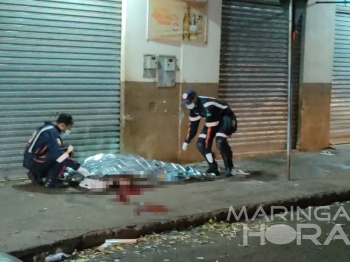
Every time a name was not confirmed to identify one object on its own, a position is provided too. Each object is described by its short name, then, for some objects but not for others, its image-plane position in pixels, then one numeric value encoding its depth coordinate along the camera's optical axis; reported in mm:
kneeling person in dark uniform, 7398
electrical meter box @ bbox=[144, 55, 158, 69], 9141
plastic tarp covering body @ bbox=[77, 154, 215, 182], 7855
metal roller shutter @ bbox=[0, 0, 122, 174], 7906
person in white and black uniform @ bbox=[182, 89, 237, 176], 8539
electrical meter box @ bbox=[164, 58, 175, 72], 9359
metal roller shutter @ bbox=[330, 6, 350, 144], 12047
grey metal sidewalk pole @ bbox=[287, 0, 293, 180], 8180
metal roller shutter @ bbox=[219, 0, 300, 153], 10383
